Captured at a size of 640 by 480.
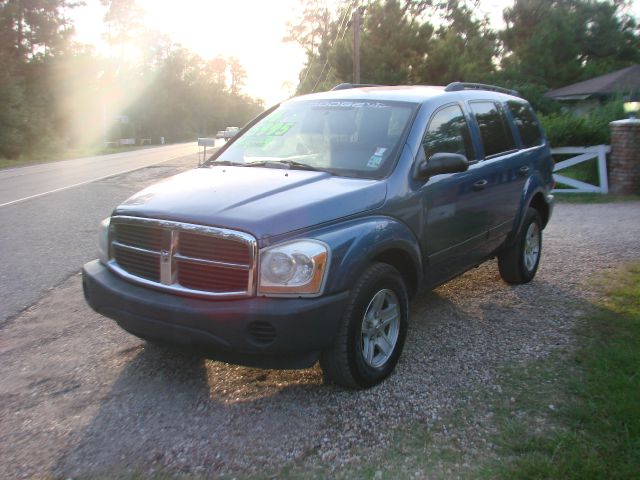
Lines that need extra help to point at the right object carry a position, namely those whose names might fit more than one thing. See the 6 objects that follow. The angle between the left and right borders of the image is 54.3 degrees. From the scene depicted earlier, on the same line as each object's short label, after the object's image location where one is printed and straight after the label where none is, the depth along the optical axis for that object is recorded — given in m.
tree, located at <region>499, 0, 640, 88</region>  35.00
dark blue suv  3.38
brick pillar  12.37
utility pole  25.03
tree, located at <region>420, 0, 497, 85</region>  26.22
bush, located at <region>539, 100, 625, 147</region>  13.86
